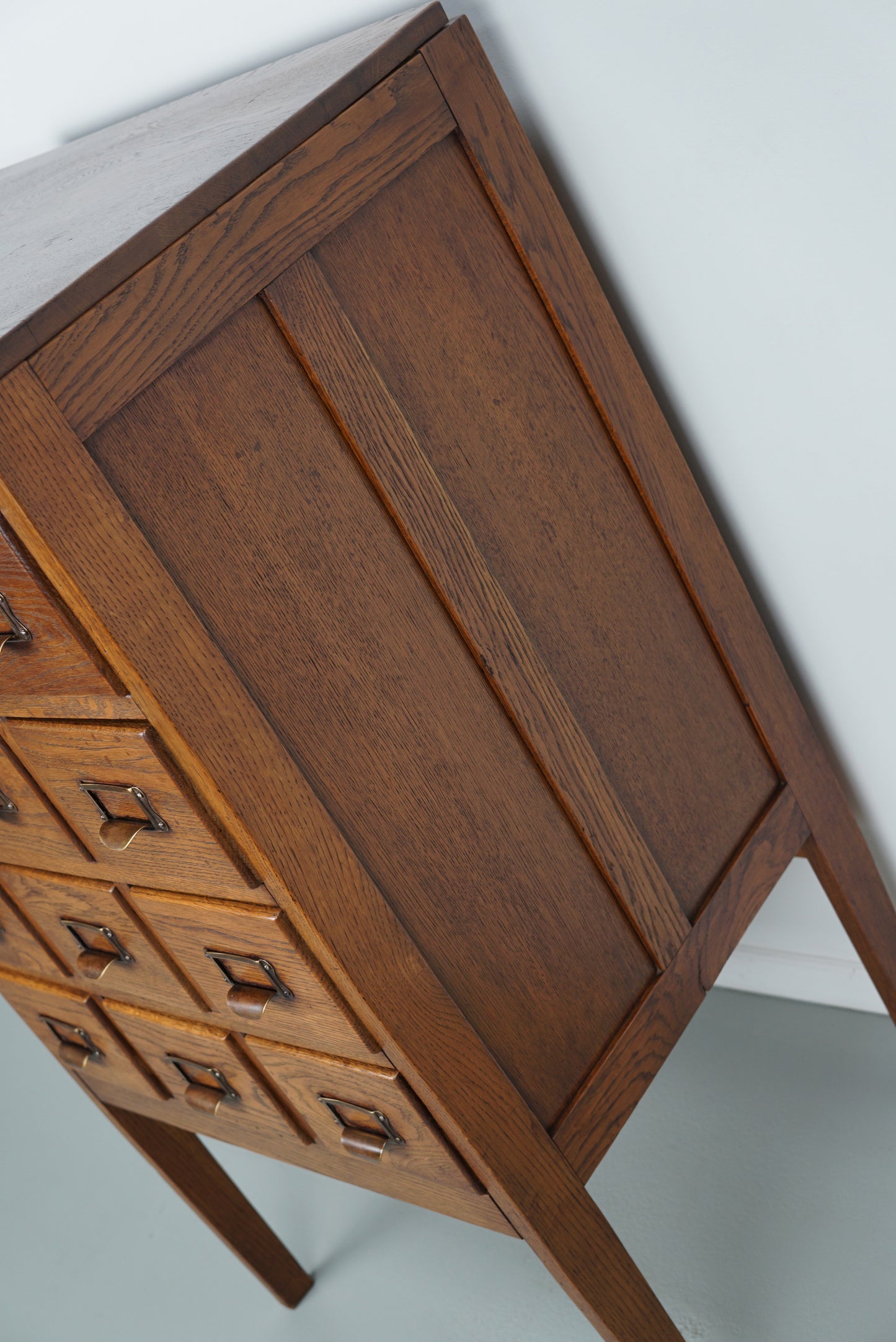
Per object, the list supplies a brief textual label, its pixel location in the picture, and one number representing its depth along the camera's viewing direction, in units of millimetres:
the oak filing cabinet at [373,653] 743
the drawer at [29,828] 984
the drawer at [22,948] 1211
